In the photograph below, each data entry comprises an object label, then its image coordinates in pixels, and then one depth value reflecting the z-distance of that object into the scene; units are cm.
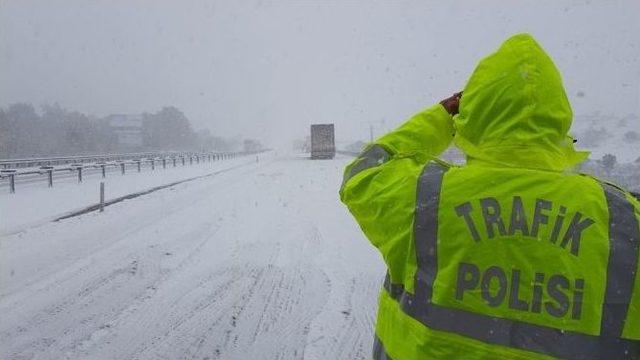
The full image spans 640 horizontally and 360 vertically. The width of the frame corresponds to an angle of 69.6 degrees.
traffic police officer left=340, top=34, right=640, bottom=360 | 165
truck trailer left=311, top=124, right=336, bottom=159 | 5109
